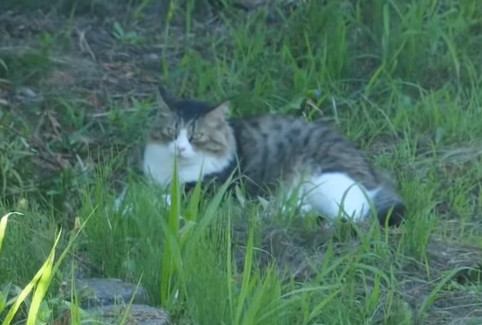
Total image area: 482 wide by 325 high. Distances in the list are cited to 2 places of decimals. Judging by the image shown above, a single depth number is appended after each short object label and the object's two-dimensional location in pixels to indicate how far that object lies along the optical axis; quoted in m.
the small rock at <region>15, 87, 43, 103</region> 13.52
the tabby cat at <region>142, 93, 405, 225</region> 12.09
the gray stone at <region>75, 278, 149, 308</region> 8.56
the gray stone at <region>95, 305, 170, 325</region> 8.16
